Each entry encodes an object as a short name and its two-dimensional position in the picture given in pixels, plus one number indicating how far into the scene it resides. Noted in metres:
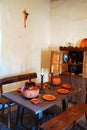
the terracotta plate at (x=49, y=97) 1.40
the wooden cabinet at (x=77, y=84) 2.24
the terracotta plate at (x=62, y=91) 1.57
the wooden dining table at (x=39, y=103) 1.27
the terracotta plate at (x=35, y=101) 1.32
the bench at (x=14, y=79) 1.78
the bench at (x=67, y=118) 1.17
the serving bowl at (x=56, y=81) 1.79
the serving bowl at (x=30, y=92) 1.39
